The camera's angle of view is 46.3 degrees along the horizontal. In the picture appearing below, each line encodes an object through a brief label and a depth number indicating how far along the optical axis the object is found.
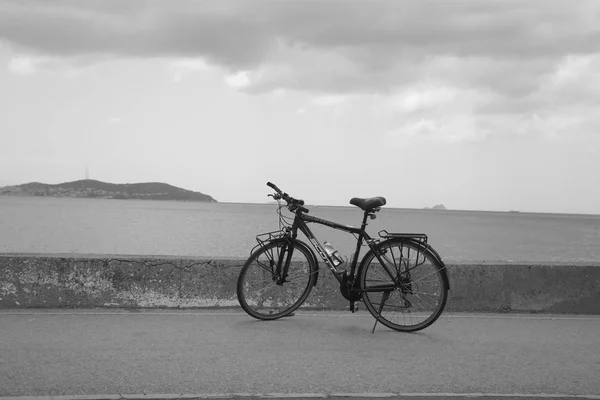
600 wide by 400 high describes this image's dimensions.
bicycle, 6.20
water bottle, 6.48
